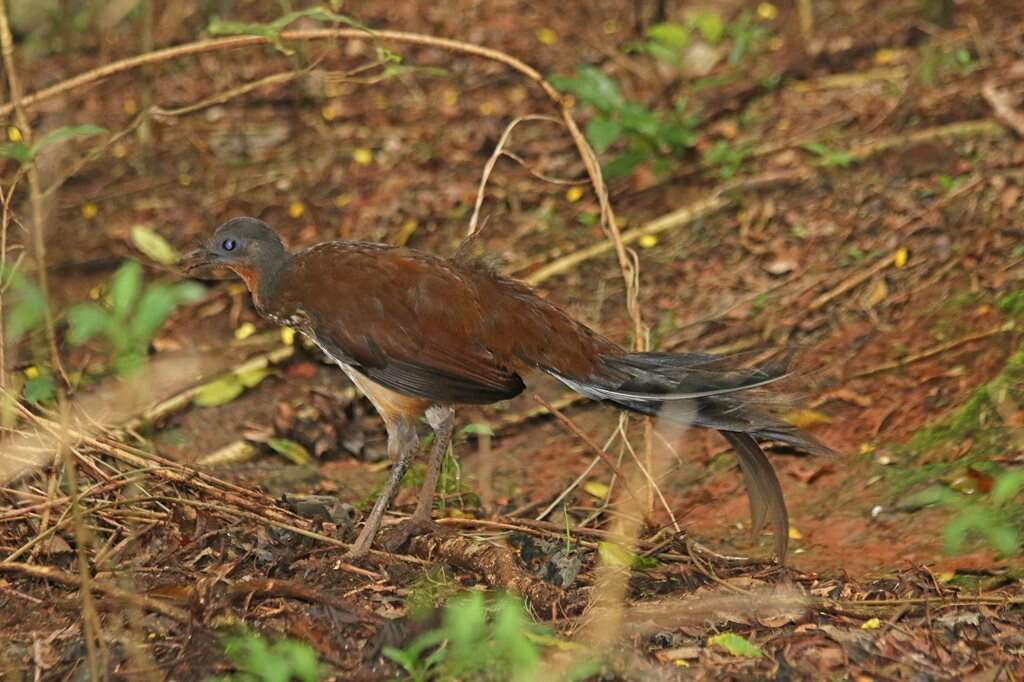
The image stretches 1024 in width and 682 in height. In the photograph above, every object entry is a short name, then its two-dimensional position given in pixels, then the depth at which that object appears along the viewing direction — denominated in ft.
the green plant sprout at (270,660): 20.54
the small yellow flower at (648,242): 48.19
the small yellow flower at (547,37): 64.44
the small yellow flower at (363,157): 55.88
